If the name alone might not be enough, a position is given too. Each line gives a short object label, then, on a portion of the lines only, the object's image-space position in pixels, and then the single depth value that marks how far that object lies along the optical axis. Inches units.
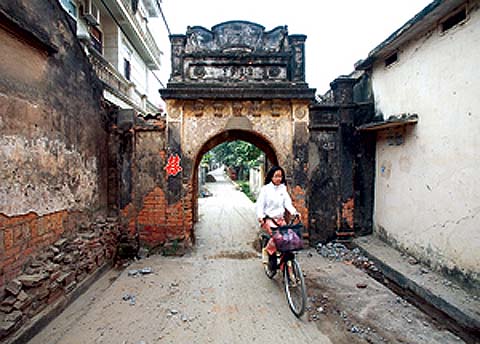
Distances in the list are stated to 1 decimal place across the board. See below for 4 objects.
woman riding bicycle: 158.1
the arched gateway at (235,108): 214.4
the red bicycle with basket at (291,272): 127.3
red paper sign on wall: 214.4
